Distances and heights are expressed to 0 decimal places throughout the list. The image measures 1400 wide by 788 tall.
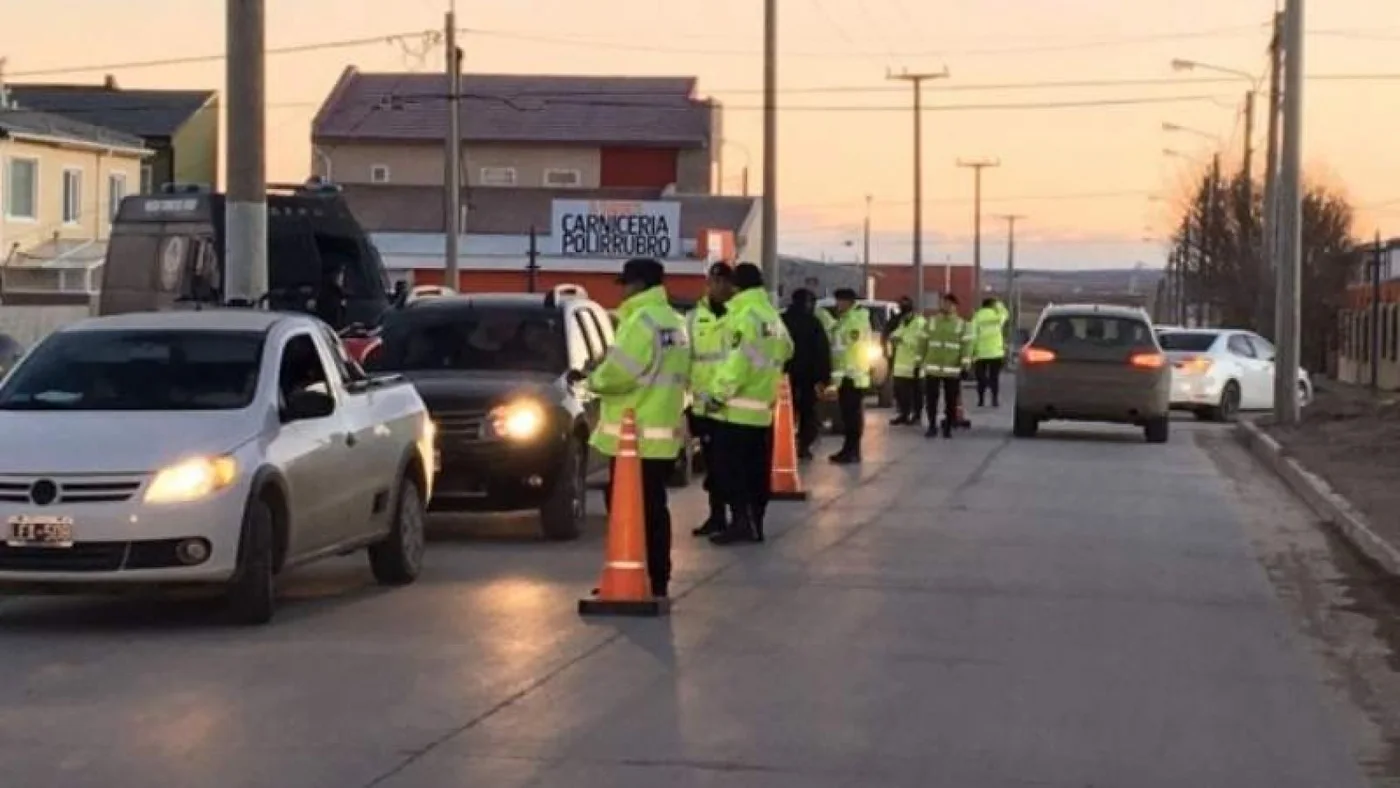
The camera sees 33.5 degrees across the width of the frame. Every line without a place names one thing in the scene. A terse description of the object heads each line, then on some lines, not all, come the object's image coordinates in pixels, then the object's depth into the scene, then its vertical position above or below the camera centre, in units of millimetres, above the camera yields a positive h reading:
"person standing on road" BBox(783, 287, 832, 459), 21312 -625
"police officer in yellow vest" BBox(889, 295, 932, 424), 29344 -1054
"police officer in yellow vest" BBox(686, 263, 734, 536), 15898 -507
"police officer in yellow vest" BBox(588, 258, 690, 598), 12688 -667
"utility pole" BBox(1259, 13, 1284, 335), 47625 +2056
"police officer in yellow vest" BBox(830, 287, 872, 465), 23766 -1036
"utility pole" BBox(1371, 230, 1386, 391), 60756 -1148
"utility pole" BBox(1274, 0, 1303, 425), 32344 +773
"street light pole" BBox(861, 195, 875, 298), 85719 +159
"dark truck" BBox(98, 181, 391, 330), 26719 +200
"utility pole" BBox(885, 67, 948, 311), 71938 +3533
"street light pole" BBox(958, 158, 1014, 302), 104188 +1044
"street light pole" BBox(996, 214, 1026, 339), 121169 -150
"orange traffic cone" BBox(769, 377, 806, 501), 19938 -1588
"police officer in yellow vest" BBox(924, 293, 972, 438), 28312 -967
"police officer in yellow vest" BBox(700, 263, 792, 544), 15617 -839
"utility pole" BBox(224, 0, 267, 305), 20406 +1015
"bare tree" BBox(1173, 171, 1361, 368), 64625 +783
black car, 16000 -830
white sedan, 36812 -1456
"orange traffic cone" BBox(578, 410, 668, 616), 12359 -1462
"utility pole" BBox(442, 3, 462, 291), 43312 +1608
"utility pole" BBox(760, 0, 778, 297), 40812 +2456
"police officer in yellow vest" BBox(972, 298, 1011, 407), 37188 -986
